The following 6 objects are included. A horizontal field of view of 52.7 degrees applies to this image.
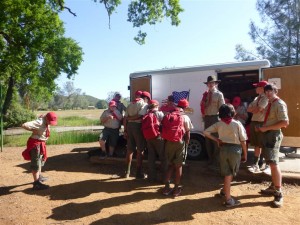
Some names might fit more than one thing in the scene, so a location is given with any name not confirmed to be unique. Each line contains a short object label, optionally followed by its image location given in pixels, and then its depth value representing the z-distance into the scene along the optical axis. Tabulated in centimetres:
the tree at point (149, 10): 1415
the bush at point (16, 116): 2585
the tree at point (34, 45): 1418
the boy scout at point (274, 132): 481
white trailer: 761
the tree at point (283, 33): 2097
